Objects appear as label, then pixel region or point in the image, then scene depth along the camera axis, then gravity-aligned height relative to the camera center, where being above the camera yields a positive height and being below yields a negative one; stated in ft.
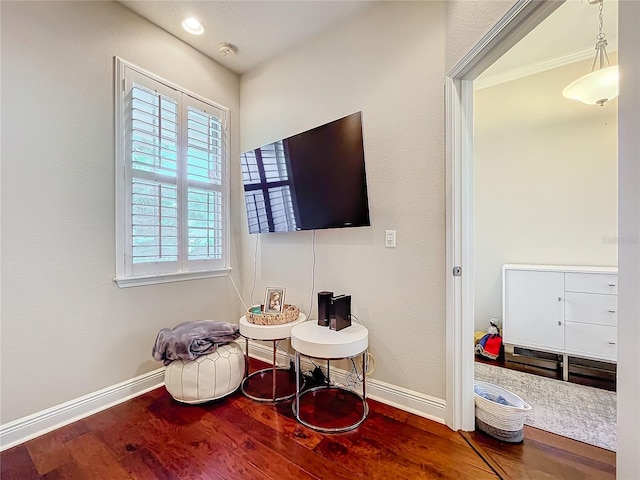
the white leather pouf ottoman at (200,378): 6.04 -3.06
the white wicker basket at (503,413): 4.94 -3.19
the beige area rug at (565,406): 5.14 -3.60
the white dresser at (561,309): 6.70 -1.90
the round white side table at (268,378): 6.32 -3.69
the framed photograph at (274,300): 6.97 -1.56
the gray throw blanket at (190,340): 6.05 -2.30
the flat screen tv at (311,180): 6.00 +1.41
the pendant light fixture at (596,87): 5.27 +3.00
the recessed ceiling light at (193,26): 6.88 +5.38
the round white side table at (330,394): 5.32 -3.51
